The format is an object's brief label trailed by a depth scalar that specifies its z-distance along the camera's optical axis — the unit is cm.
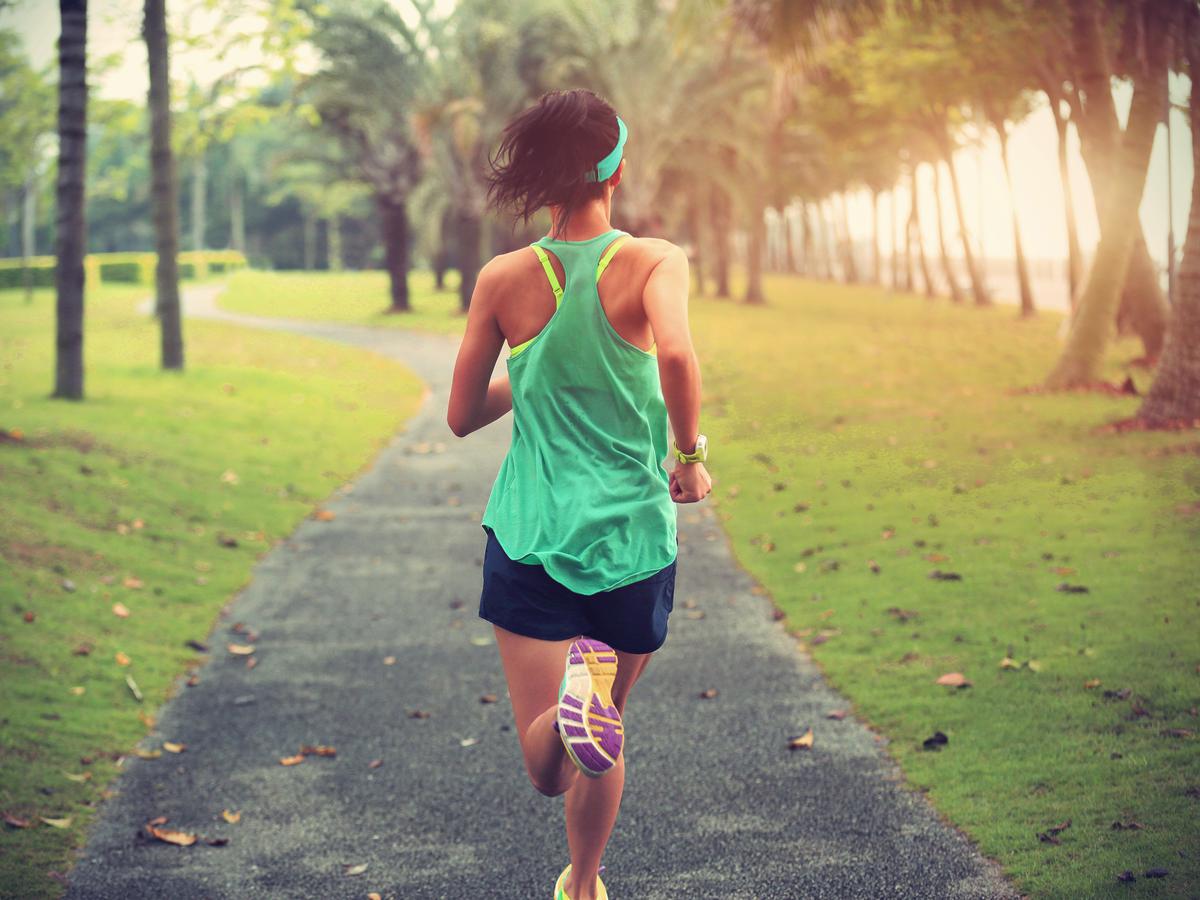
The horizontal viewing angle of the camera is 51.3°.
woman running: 280
